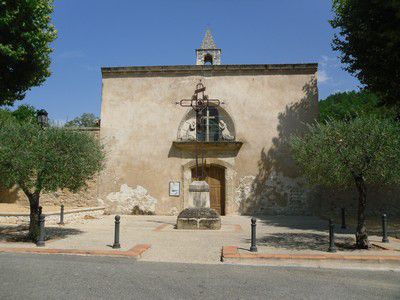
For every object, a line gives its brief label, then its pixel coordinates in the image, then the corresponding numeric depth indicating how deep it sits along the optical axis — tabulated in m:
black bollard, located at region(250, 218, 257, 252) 7.25
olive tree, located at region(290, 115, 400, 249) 7.54
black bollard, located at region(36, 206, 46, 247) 7.96
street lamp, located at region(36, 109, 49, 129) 10.02
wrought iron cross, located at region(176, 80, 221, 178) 16.83
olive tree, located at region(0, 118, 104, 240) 8.27
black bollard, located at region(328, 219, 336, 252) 7.28
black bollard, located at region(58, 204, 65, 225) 12.68
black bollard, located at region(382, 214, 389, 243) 8.62
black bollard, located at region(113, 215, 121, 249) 7.68
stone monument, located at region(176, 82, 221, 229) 11.27
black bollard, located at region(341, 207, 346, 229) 11.60
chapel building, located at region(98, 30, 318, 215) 16.41
